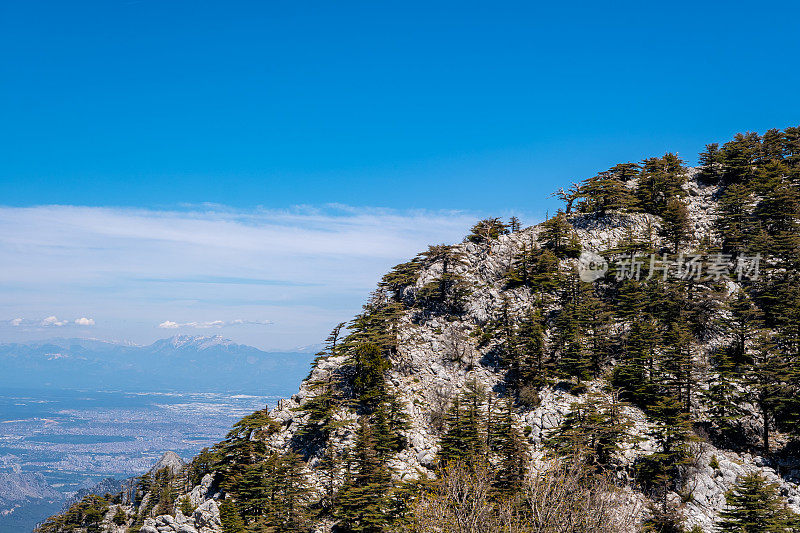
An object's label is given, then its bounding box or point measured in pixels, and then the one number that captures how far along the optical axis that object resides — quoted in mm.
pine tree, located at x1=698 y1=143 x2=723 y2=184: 91875
